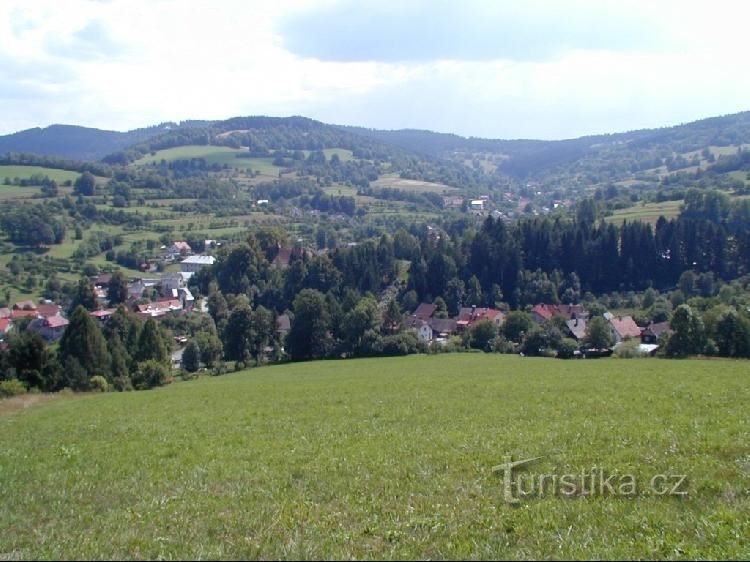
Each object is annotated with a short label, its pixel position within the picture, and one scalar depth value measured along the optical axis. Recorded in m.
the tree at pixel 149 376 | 50.97
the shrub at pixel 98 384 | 46.38
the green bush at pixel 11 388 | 39.84
